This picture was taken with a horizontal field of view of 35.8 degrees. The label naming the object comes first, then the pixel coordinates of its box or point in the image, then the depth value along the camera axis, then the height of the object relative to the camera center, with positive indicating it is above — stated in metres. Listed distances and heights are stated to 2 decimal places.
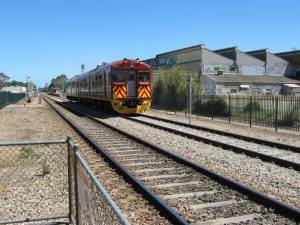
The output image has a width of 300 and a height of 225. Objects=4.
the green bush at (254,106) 24.19 -0.89
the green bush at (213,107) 28.48 -1.12
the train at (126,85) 27.44 +0.34
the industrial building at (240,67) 69.12 +3.74
